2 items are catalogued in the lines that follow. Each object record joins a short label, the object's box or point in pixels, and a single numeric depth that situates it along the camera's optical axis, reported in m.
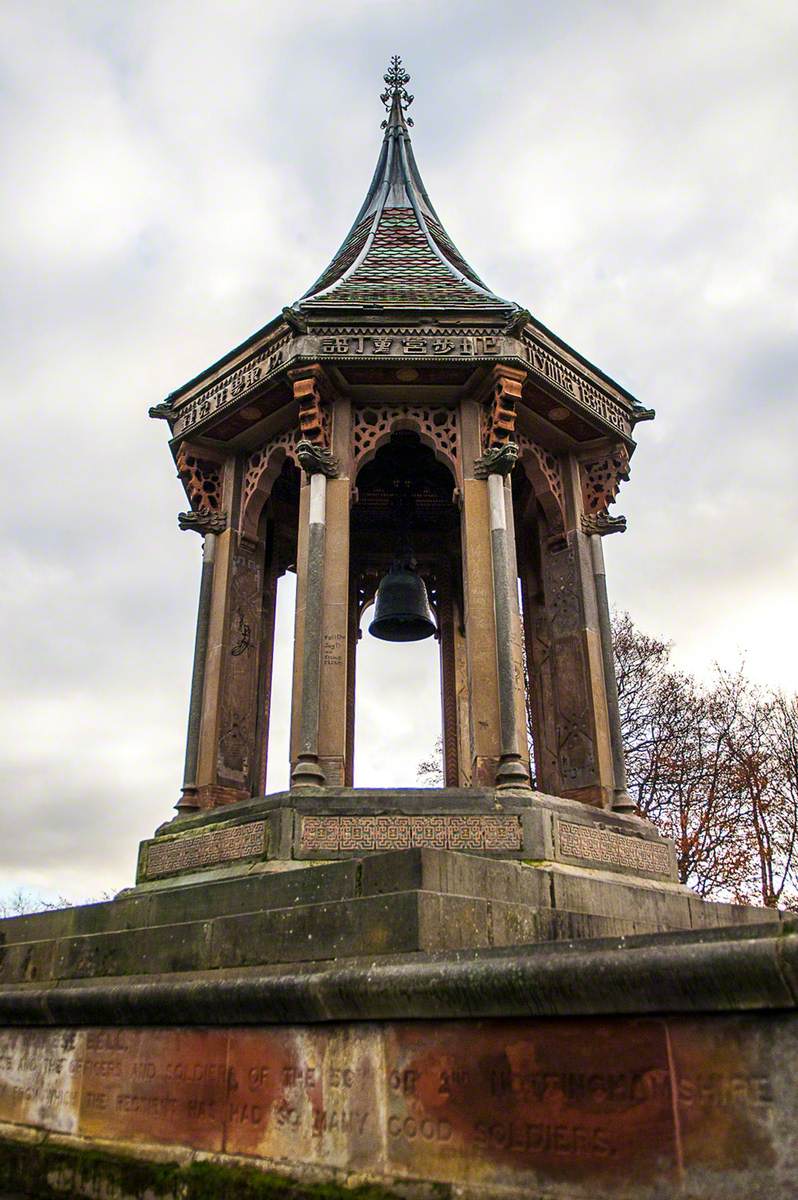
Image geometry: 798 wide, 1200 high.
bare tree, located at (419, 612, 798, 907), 21.28
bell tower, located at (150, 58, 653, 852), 7.15
